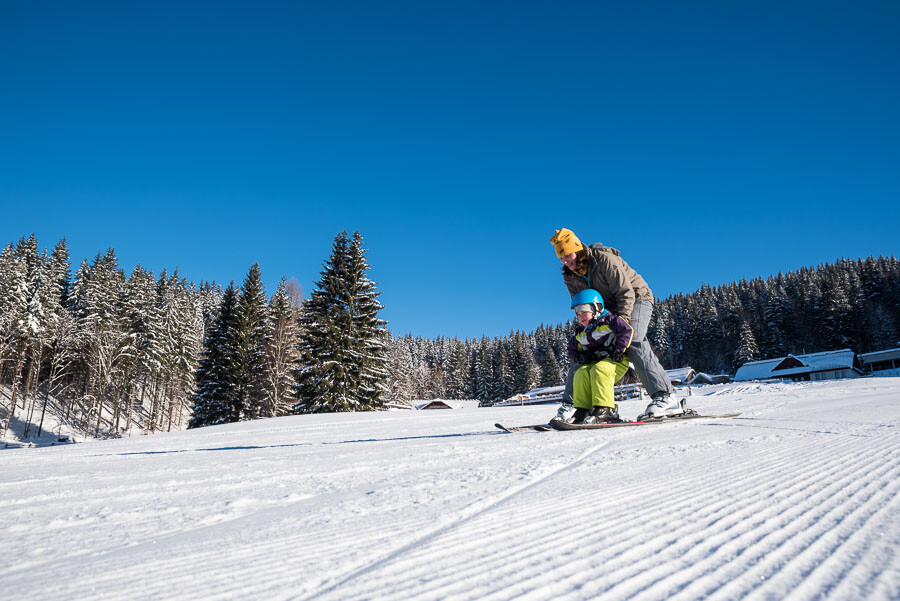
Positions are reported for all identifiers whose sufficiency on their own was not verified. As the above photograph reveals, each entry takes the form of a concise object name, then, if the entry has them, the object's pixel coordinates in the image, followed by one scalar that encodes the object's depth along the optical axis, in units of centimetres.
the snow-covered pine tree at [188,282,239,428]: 2780
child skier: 358
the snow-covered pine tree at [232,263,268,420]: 2842
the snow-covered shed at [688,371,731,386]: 5384
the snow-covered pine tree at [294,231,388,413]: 2105
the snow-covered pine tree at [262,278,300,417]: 2903
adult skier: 397
